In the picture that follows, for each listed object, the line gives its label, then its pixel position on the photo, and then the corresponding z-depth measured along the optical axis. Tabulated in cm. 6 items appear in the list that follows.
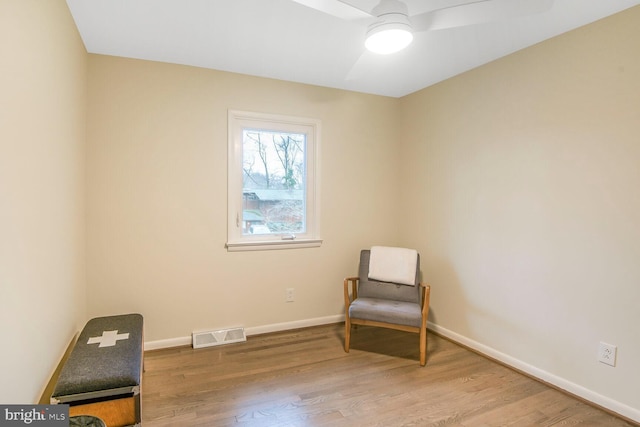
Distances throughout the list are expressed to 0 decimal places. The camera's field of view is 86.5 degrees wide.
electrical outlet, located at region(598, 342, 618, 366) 212
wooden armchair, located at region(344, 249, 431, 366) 274
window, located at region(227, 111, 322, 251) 316
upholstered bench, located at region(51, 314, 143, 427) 158
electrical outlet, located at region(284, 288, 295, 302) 338
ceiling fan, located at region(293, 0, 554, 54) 147
